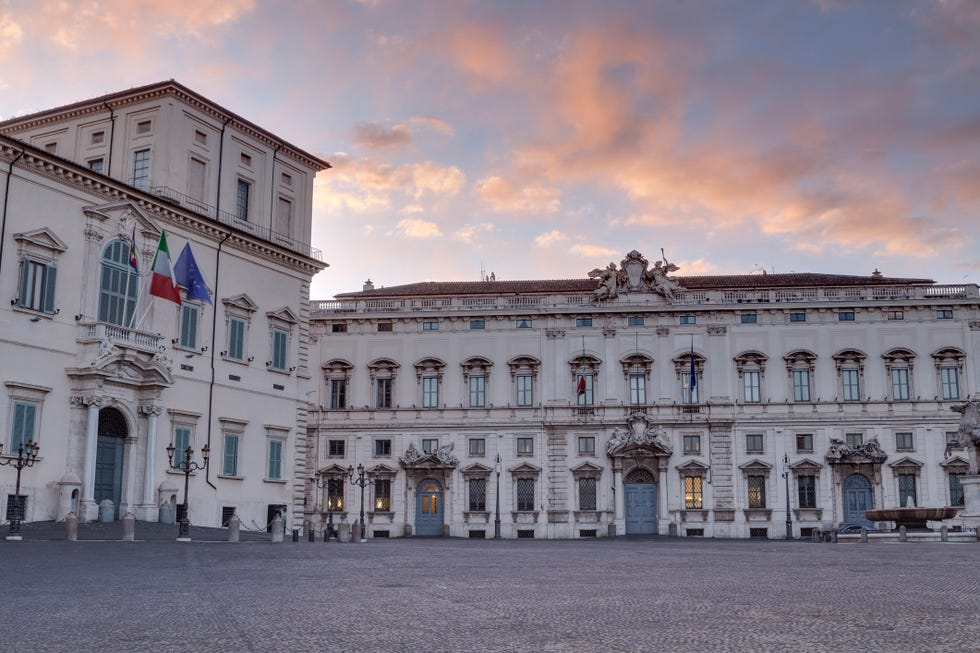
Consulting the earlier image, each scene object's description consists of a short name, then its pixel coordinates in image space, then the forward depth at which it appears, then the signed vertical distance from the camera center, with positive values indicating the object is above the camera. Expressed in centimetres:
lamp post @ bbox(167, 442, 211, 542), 3077 +73
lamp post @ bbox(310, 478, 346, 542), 5956 +36
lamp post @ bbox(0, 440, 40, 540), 2727 +71
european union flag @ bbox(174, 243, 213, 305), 3584 +719
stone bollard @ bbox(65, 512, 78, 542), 2791 -101
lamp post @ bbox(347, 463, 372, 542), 4694 +59
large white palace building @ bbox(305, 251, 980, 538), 5656 +488
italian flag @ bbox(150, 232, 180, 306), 3459 +681
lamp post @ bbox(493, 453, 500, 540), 5632 -172
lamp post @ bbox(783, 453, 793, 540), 5315 -143
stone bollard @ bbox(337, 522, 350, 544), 3698 -146
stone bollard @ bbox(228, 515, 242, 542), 3145 -114
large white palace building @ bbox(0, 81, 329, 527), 3178 +595
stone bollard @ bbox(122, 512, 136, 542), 2936 -110
